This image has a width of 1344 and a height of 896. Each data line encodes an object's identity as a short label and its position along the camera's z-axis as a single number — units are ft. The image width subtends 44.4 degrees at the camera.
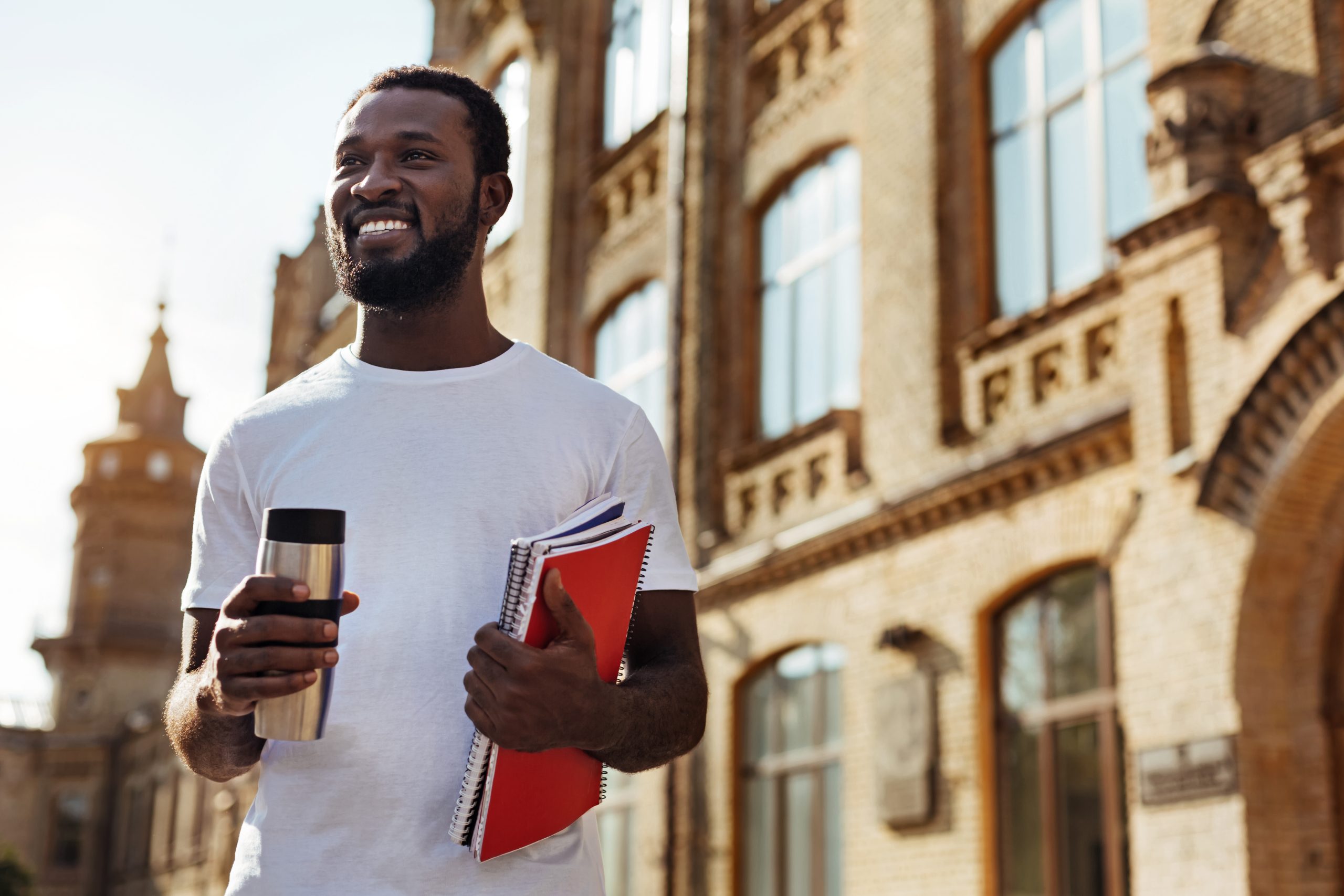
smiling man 6.61
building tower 151.33
